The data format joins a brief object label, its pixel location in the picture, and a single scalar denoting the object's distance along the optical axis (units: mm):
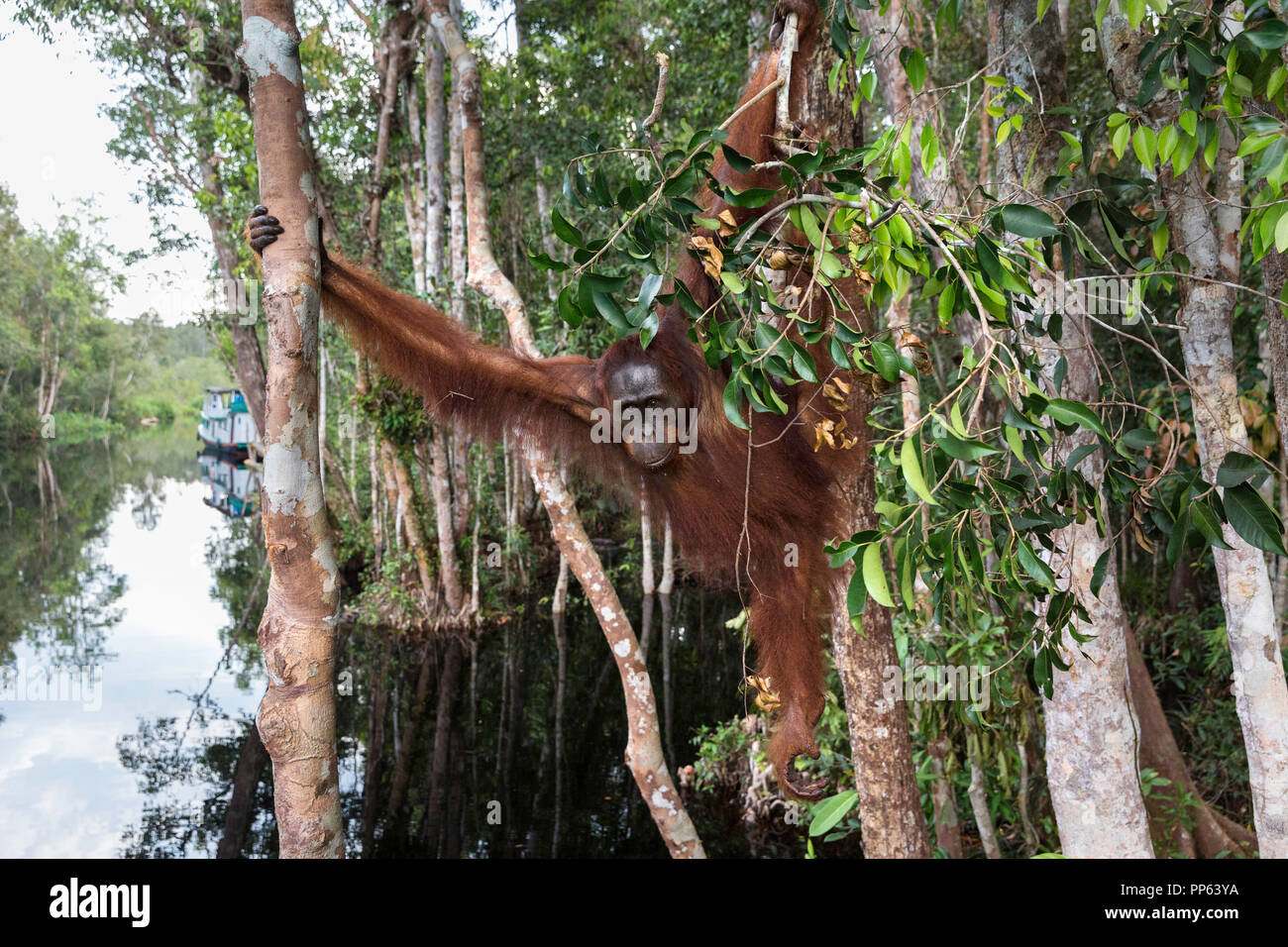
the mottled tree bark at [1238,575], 2309
